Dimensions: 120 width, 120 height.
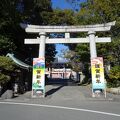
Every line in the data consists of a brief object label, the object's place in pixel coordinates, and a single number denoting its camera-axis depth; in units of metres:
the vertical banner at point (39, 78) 9.16
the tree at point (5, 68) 9.28
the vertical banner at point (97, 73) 9.13
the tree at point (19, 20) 11.32
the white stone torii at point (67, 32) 9.98
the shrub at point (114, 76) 12.08
